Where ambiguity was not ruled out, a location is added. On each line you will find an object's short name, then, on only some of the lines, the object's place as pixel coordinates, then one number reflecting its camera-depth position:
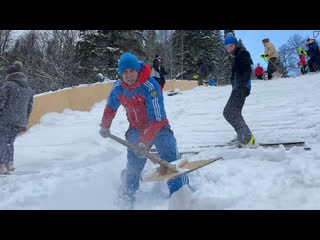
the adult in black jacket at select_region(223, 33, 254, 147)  4.34
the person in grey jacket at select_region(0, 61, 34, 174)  4.41
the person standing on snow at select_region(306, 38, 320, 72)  11.57
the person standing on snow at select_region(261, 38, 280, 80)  12.08
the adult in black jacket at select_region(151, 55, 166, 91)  10.40
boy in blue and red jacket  2.93
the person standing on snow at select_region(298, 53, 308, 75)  13.82
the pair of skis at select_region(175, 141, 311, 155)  4.12
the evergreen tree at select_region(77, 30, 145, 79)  20.06
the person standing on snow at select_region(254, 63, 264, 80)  16.27
